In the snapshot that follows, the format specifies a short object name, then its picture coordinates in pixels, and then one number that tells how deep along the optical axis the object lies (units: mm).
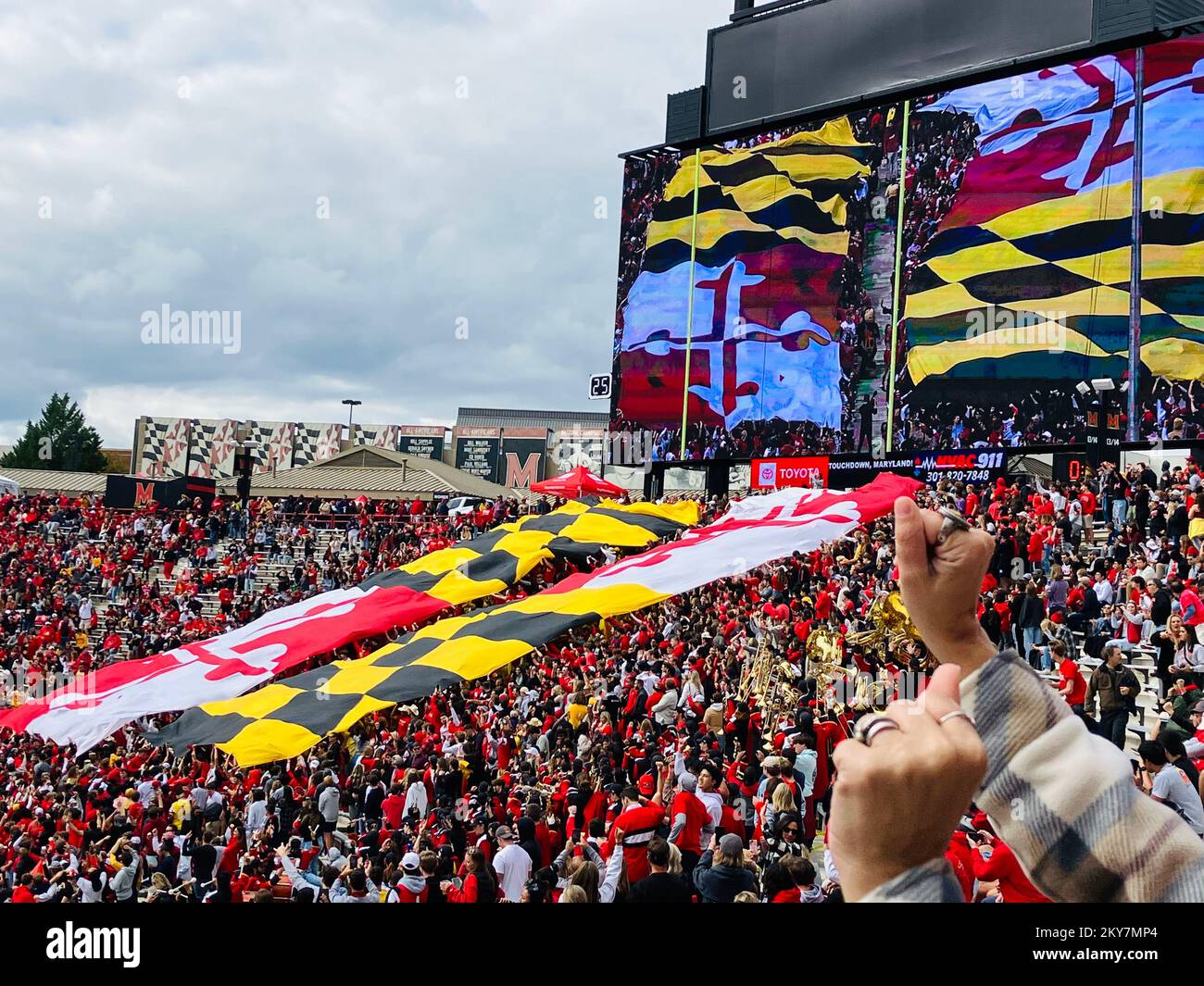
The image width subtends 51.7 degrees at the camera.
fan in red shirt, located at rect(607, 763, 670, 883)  7801
